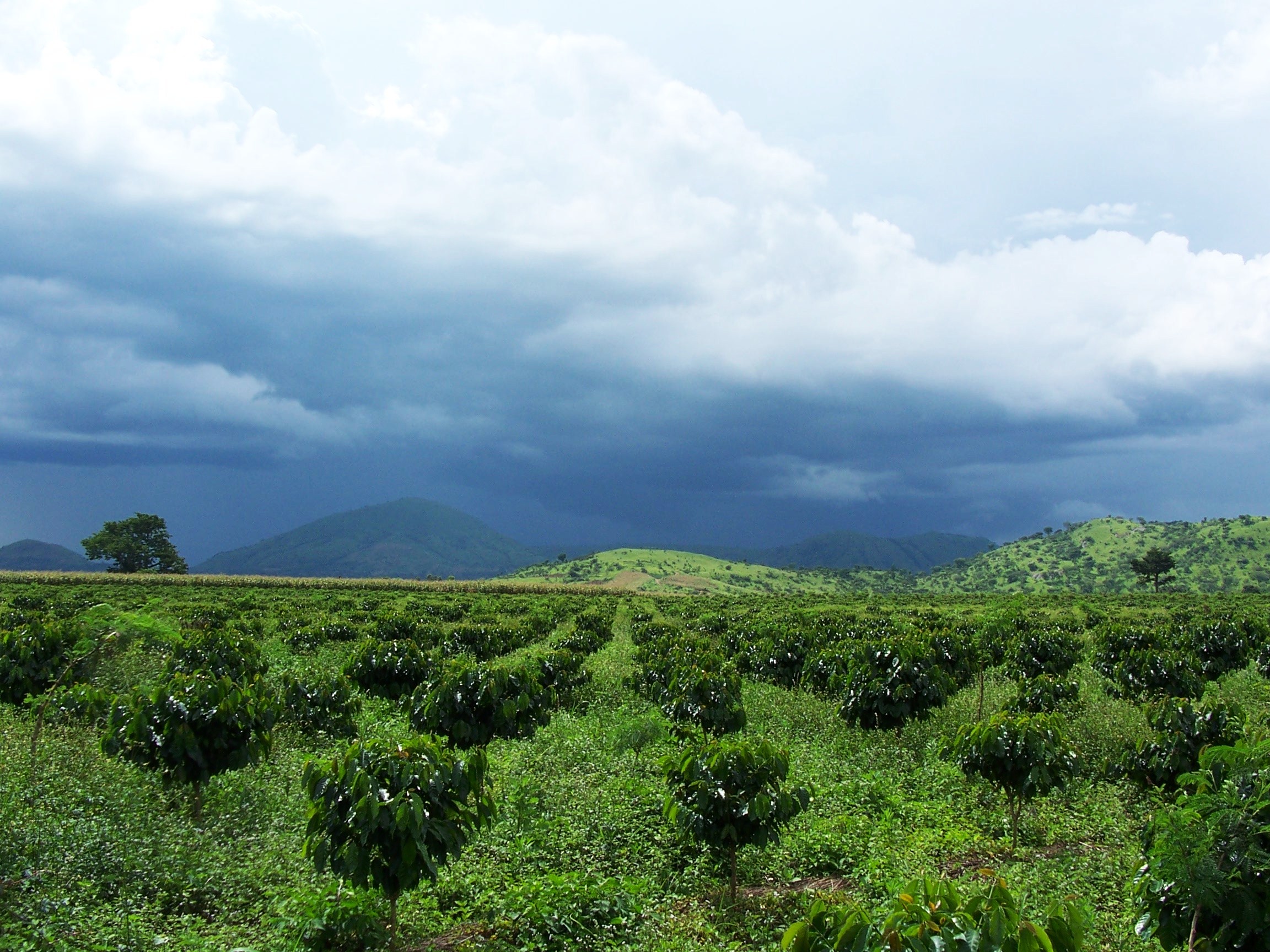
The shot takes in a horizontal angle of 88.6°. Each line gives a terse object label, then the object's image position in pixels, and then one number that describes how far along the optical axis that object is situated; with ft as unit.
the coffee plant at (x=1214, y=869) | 18.11
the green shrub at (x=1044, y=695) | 63.46
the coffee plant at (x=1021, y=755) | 38.29
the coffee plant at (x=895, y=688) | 57.31
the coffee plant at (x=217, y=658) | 60.85
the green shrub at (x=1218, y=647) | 90.27
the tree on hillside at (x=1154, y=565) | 392.27
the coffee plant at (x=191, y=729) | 36.83
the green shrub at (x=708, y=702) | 56.24
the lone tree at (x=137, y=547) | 437.99
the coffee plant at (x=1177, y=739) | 41.16
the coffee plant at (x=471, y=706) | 46.73
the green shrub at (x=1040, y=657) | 86.02
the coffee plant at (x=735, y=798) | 32.63
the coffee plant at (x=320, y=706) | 55.06
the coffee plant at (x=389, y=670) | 64.90
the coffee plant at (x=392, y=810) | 25.12
